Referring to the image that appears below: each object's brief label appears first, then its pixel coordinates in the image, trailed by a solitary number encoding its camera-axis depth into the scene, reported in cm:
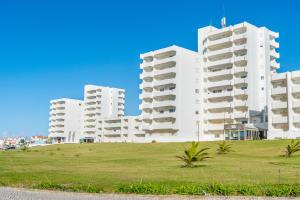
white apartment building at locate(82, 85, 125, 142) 16612
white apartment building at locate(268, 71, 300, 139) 7644
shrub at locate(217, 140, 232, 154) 4850
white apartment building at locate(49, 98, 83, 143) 17550
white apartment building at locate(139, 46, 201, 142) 9919
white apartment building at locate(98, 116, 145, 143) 13840
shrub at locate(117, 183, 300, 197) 1476
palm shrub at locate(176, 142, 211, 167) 3042
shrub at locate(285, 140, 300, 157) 4058
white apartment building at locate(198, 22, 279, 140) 9100
